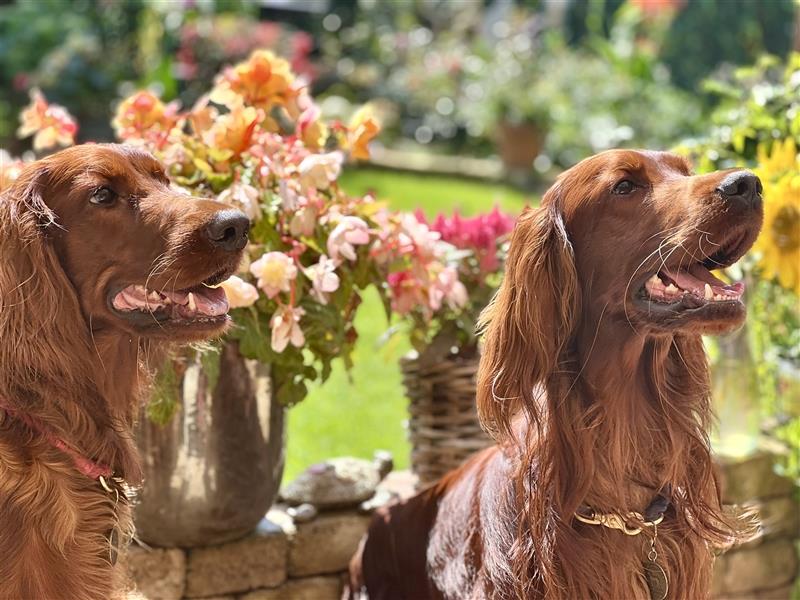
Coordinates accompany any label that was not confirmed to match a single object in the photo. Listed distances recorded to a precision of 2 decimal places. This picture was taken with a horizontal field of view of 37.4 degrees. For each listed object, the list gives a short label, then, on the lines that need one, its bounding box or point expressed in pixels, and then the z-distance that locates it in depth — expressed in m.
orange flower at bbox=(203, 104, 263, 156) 3.38
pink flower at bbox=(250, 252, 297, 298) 3.20
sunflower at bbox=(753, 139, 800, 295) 3.92
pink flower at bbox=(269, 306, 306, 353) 3.22
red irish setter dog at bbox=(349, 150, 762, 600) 2.65
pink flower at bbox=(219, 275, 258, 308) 3.10
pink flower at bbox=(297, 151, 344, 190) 3.29
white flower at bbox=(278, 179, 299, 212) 3.33
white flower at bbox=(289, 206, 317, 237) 3.32
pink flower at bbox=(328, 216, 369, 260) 3.27
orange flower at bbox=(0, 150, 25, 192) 2.92
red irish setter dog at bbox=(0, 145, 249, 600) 2.52
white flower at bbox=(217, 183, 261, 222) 3.25
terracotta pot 11.43
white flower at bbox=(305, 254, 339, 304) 3.23
